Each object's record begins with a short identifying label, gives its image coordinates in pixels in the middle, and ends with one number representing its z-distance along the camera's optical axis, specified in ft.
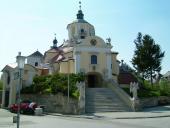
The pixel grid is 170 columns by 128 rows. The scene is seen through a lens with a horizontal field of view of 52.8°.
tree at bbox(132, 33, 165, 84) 101.35
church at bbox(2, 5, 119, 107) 81.72
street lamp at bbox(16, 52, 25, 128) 27.45
